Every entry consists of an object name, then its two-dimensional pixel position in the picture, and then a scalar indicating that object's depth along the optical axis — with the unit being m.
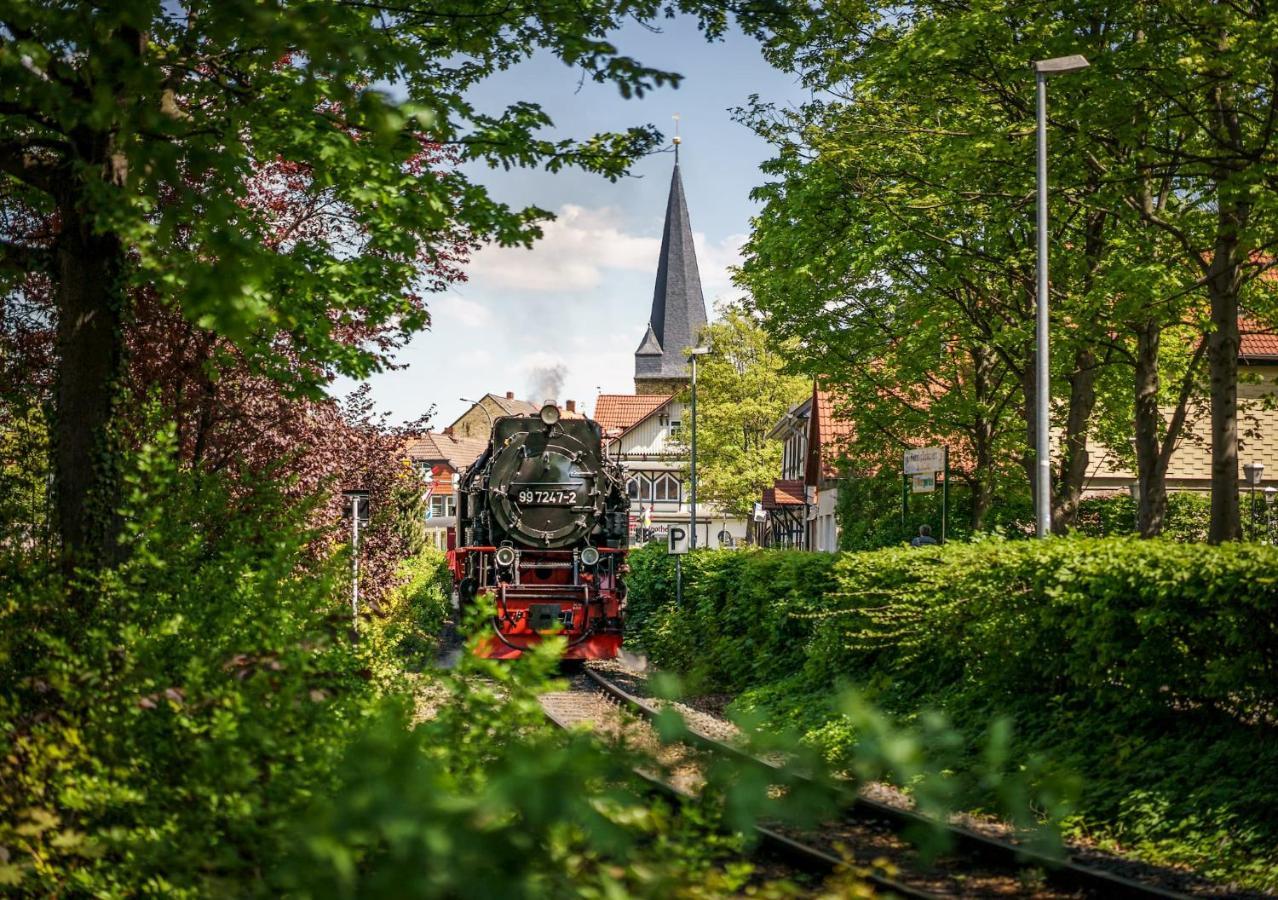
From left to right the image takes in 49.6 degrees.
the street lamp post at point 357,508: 17.20
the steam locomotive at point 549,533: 21.92
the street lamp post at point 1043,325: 16.45
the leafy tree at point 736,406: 67.81
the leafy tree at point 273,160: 7.28
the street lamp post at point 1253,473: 34.55
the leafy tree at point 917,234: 20.20
